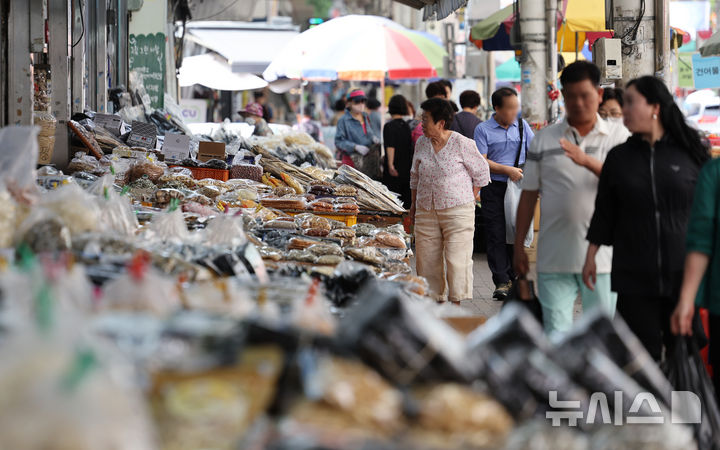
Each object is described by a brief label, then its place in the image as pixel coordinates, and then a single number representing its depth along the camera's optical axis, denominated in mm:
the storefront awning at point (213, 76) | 45562
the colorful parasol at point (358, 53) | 38812
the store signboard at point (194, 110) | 48156
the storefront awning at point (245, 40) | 56437
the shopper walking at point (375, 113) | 33844
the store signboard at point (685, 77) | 54094
